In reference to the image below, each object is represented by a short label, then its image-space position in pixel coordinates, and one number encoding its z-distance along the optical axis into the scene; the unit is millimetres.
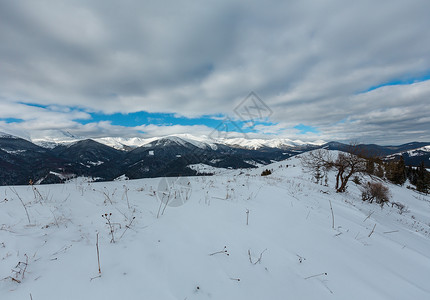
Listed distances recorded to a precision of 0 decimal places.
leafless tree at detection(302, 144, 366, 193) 13472
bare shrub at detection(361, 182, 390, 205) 15041
